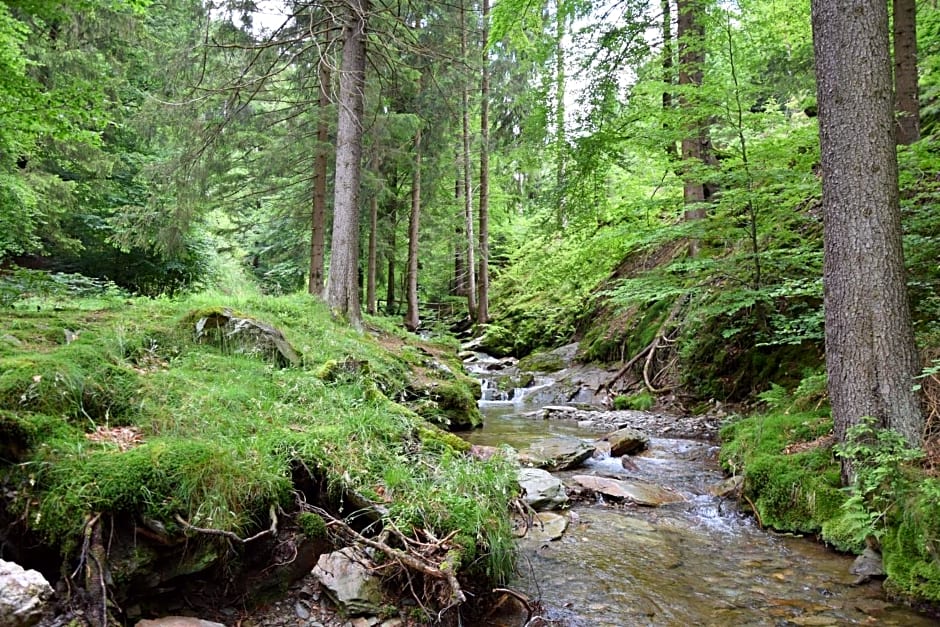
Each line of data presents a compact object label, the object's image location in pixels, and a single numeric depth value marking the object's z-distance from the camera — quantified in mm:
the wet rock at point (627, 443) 7391
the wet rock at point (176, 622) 2682
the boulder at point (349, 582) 3111
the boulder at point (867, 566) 3807
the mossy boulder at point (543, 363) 14521
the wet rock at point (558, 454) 6801
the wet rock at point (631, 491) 5686
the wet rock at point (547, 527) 4641
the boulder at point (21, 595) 2223
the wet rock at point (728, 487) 5602
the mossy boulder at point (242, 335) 5840
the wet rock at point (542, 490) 5305
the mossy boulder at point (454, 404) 8234
